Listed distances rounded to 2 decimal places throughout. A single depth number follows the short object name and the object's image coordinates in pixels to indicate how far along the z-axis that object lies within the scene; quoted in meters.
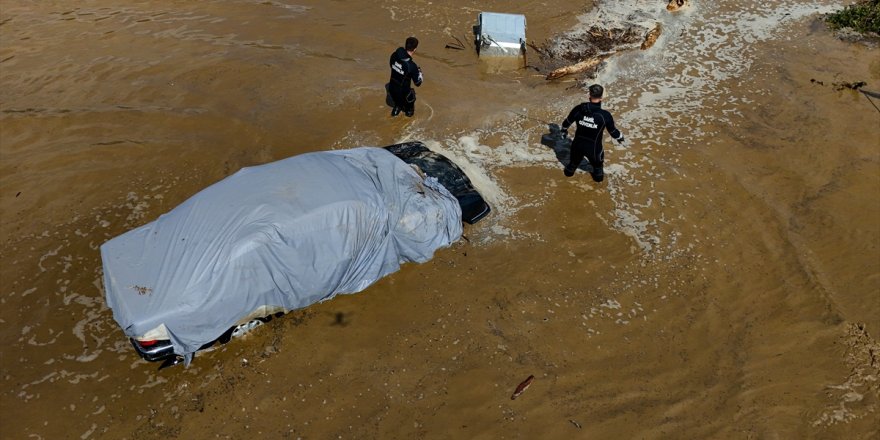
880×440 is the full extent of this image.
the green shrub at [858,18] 11.39
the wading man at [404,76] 8.33
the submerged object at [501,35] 10.56
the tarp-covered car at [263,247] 4.74
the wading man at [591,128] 6.87
